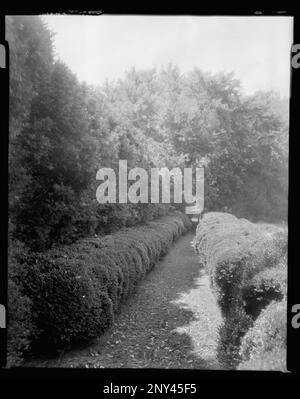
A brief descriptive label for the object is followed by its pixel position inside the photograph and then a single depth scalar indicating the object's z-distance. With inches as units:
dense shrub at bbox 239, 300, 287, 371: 111.0
